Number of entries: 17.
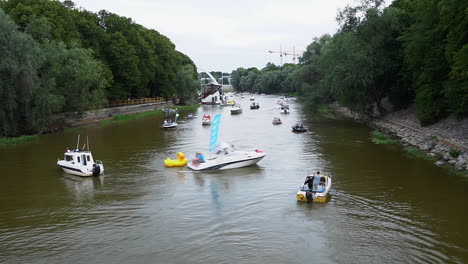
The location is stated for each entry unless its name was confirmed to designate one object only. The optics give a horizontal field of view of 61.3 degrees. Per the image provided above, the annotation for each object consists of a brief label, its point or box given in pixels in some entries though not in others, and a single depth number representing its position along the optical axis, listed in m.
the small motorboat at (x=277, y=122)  57.38
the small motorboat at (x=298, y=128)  47.56
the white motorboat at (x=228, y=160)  28.44
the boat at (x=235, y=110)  78.88
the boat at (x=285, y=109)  75.75
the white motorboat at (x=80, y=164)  27.23
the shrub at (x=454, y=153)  27.66
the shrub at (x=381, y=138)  38.06
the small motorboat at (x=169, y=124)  54.62
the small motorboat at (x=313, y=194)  20.47
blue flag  29.70
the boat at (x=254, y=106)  92.47
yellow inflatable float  30.12
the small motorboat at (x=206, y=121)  58.84
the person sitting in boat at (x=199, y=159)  28.72
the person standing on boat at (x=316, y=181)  21.33
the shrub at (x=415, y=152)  30.96
